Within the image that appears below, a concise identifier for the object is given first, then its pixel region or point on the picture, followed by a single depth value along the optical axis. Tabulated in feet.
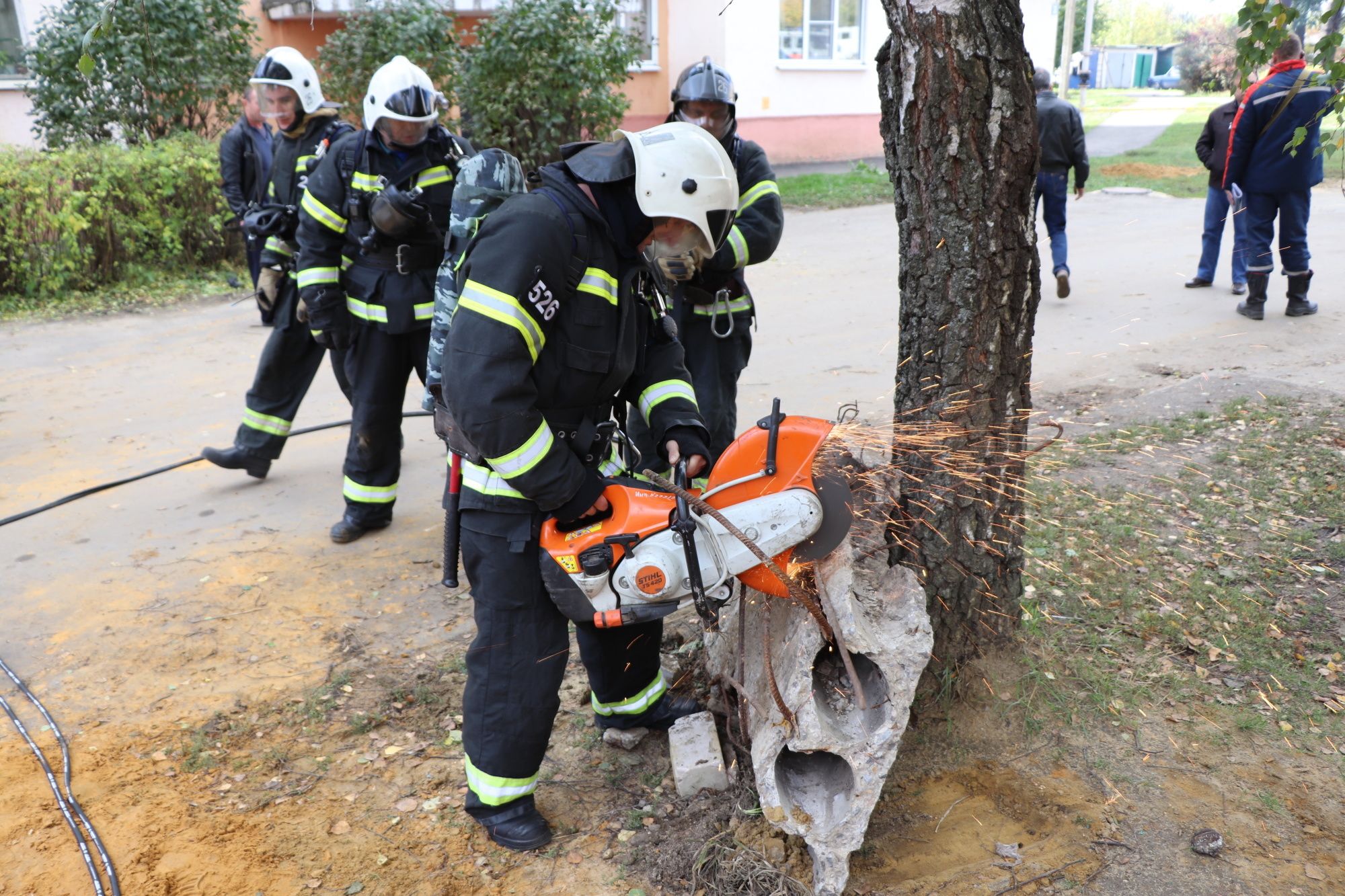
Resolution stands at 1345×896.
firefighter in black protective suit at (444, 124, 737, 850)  7.70
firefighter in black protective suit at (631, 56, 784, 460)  13.44
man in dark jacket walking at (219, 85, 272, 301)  24.47
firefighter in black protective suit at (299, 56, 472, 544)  13.88
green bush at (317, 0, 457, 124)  39.17
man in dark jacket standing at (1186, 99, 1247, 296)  27.09
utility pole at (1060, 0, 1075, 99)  69.98
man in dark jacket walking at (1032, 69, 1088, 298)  28.32
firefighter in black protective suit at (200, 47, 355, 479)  16.02
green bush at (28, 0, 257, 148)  34.53
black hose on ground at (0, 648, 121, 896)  8.78
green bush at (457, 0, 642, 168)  39.04
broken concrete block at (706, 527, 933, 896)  8.13
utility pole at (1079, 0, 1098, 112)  100.68
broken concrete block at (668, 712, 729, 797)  9.70
